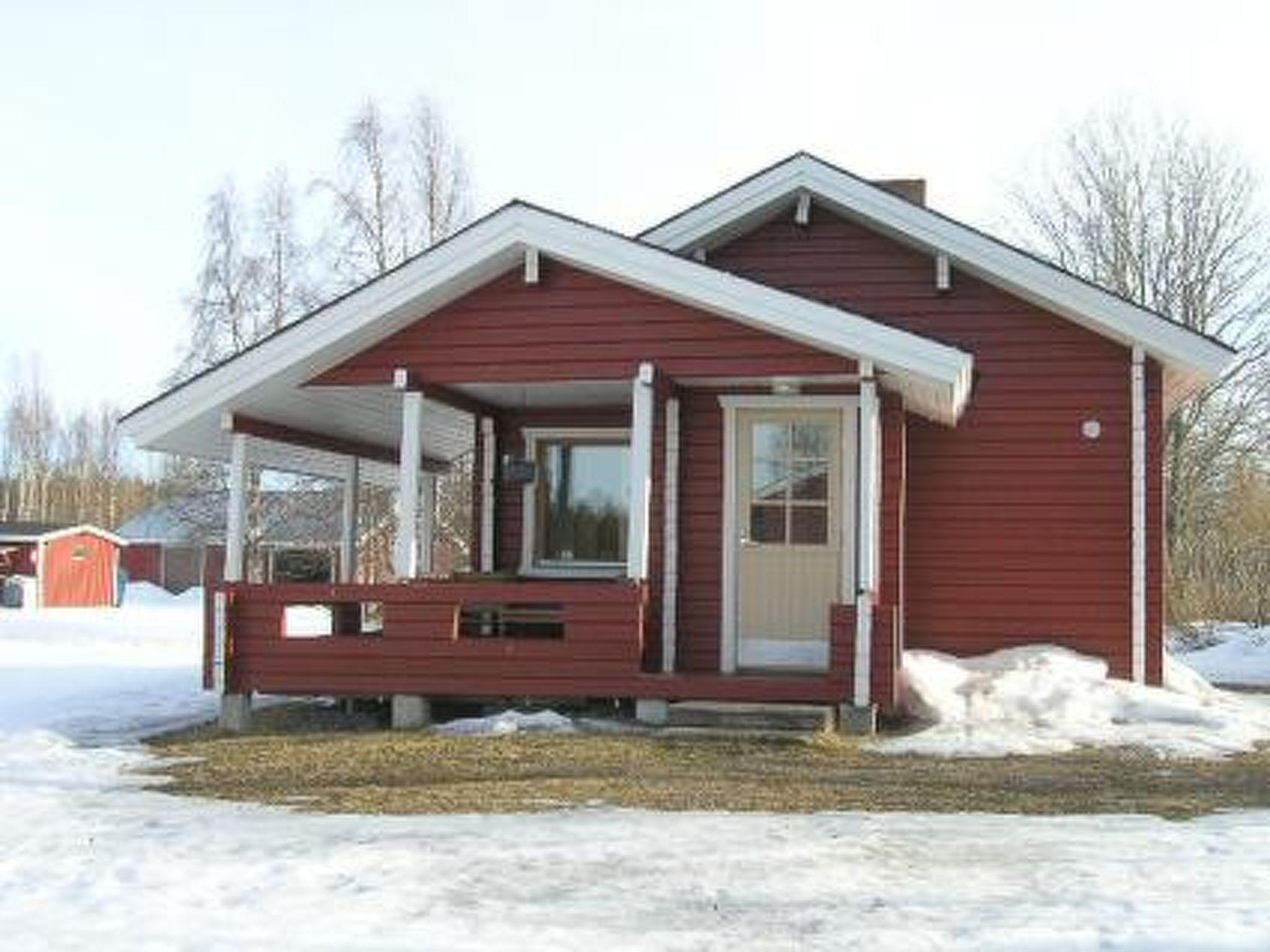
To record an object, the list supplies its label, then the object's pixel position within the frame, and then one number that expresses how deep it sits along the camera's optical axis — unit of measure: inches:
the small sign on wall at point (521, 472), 569.0
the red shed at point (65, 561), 1798.7
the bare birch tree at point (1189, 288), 1515.7
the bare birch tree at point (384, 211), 1354.6
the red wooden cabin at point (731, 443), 482.0
